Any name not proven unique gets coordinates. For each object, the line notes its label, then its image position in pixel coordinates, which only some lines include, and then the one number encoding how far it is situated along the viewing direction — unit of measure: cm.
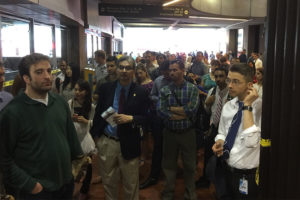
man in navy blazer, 306
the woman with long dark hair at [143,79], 506
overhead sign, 1082
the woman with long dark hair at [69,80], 463
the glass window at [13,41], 503
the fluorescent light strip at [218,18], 1648
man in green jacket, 187
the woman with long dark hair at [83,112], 338
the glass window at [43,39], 659
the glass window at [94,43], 1207
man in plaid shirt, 349
